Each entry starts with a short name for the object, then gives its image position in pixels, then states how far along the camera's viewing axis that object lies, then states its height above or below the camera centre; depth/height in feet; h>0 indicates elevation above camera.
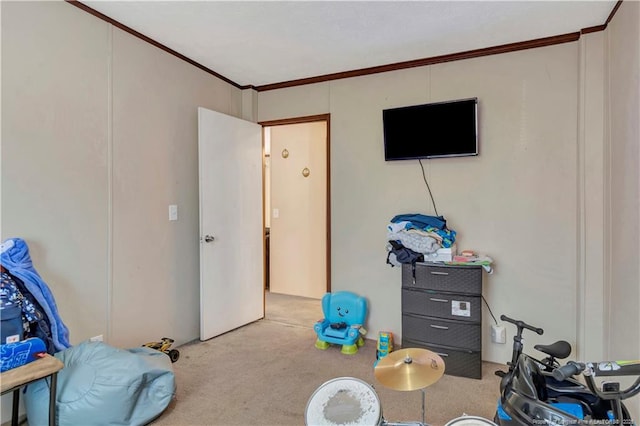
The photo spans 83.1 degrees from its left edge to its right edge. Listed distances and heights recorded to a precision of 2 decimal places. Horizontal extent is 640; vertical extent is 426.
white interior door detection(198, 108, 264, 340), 10.80 -0.42
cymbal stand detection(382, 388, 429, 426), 4.52 -2.74
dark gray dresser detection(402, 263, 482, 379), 8.62 -2.57
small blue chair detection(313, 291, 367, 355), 10.22 -3.39
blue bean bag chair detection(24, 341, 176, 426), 6.06 -3.14
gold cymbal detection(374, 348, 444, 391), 4.86 -2.27
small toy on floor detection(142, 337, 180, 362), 8.87 -3.41
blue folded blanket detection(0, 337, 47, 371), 5.36 -2.20
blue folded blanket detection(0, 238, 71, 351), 6.29 -1.23
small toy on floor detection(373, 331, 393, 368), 9.77 -3.71
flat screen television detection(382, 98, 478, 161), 9.43 +2.18
